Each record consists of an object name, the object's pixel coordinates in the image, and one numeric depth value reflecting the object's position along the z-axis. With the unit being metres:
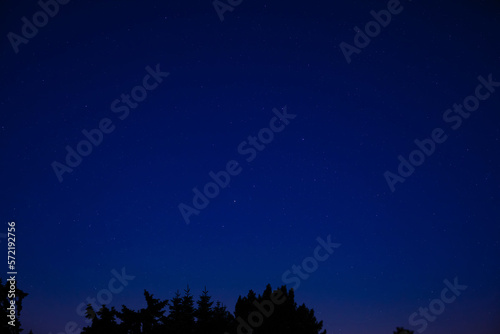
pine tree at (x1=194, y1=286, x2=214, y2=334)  21.41
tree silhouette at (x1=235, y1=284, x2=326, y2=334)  19.88
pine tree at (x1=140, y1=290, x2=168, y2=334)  18.92
